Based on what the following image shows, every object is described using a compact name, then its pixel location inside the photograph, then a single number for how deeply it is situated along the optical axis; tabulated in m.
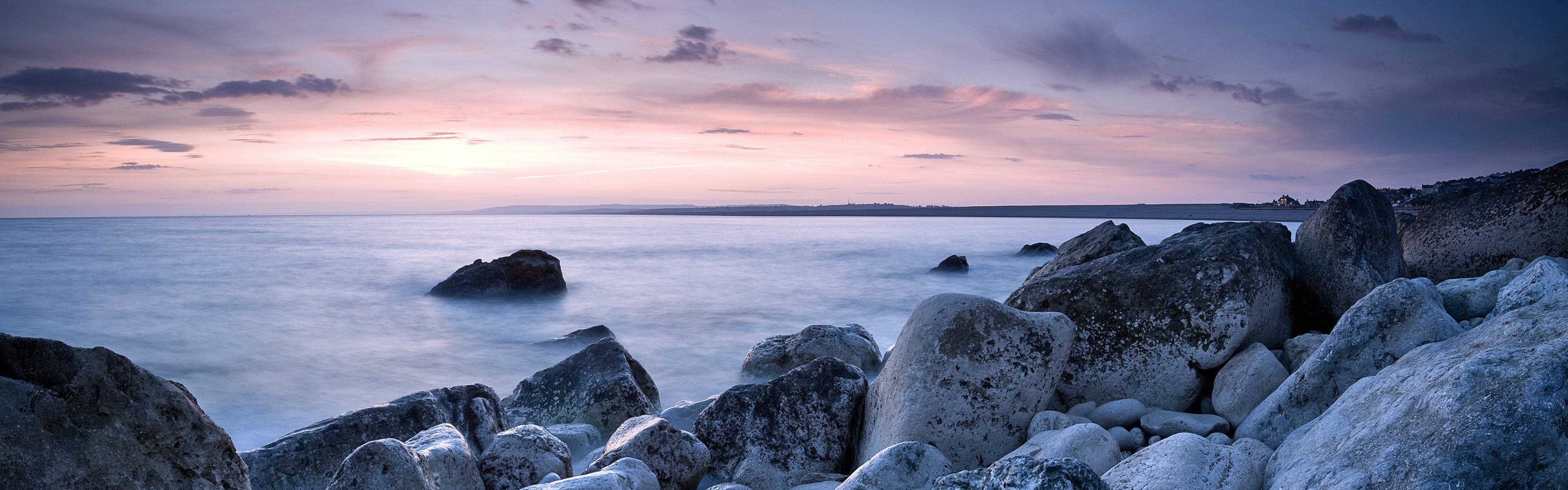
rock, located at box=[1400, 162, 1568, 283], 7.14
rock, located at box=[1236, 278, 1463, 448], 3.98
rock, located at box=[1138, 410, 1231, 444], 4.30
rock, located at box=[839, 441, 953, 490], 3.46
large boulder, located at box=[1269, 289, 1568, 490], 2.35
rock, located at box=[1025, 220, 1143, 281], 8.56
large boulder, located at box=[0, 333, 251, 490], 2.60
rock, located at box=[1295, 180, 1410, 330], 6.00
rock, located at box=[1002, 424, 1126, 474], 3.64
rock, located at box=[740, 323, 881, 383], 8.44
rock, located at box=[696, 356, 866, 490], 4.94
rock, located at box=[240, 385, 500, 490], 4.65
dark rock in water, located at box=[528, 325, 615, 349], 11.83
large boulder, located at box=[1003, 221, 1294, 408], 5.16
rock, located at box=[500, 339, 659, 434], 6.68
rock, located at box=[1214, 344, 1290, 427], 4.55
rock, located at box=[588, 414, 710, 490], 4.55
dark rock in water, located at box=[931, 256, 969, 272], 22.08
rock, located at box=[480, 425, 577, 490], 4.36
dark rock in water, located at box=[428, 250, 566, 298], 16.20
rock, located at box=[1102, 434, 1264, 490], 3.04
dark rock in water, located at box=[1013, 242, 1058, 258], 25.16
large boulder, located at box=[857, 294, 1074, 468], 4.53
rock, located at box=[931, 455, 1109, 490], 2.48
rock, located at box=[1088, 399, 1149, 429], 4.64
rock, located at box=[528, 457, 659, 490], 3.65
